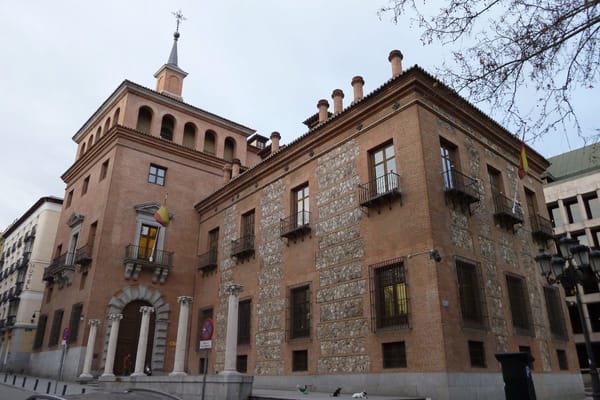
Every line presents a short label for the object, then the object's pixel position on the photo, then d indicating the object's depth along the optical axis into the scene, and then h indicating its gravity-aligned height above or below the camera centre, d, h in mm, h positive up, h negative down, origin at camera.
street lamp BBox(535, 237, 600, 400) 10672 +2540
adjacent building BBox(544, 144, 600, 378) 30017 +10893
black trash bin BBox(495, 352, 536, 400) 8211 +28
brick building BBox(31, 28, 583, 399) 12852 +4429
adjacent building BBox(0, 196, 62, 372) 33688 +7241
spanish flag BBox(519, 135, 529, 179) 14710 +6404
